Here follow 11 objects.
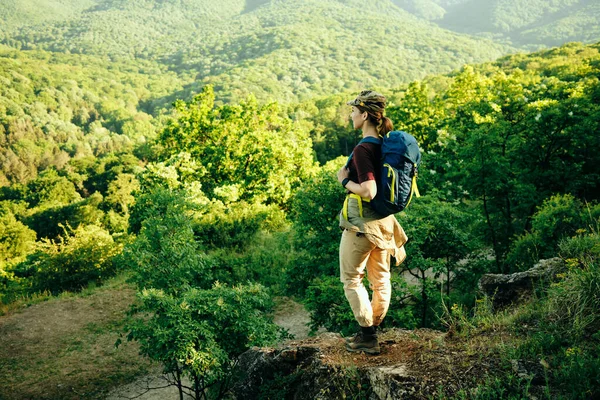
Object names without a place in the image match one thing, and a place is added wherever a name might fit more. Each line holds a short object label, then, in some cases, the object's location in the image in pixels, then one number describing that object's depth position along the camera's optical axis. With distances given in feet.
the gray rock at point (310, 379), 12.45
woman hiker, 12.91
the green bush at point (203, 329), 19.85
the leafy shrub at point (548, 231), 29.66
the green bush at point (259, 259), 44.52
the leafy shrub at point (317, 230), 31.24
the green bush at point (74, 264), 60.18
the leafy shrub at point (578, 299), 12.37
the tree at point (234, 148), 70.95
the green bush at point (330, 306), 25.59
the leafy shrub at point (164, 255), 23.68
